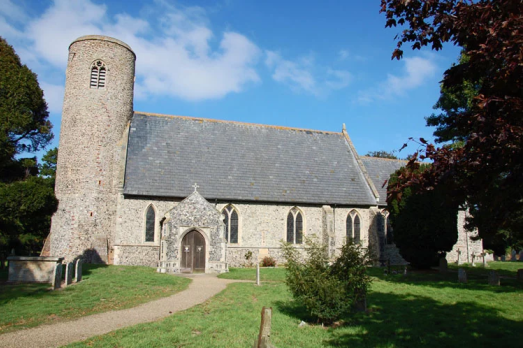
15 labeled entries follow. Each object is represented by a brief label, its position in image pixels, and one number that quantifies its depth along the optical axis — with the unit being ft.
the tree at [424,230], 69.82
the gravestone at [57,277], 45.93
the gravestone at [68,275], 48.60
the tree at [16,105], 55.42
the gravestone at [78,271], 51.24
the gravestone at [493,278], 51.72
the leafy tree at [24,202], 55.83
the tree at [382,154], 201.53
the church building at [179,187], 73.00
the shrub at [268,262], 78.23
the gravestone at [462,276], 54.90
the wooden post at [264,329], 15.99
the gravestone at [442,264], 69.39
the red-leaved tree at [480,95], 16.97
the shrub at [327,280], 30.53
